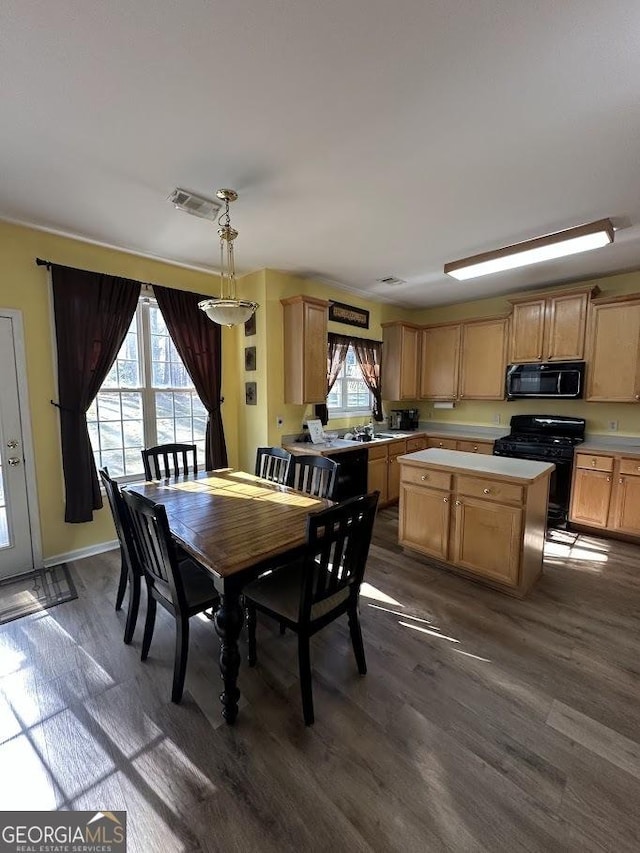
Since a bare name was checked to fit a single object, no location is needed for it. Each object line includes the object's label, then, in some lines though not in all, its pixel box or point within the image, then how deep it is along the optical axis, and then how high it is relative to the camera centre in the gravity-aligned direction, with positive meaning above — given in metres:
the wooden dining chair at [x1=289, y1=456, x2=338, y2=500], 2.61 -0.64
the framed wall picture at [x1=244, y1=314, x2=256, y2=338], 3.91 +0.71
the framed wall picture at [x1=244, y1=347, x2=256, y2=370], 3.95 +0.37
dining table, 1.60 -0.73
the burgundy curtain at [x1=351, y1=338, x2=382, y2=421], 4.92 +0.41
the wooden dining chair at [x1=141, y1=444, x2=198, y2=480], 2.96 -0.58
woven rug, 2.49 -1.49
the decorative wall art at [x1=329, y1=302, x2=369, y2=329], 4.50 +1.00
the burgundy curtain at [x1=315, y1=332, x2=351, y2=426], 4.45 +0.43
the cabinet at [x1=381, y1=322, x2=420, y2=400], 5.07 +0.47
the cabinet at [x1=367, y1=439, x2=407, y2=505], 4.28 -0.95
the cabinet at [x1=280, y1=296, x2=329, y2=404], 3.79 +0.48
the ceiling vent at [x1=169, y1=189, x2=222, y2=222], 2.27 +1.23
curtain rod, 3.40 +0.99
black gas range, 3.89 -0.59
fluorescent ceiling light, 2.58 +1.13
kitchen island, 2.58 -0.94
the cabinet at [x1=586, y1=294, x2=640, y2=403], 3.65 +0.44
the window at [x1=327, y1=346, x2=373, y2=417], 4.84 +0.00
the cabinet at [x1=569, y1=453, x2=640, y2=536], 3.48 -1.01
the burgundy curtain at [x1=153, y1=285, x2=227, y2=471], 3.56 +0.45
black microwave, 3.98 +0.14
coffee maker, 5.49 -0.41
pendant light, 2.21 +0.52
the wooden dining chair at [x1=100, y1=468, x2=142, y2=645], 2.01 -0.88
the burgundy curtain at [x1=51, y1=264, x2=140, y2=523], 2.95 +0.33
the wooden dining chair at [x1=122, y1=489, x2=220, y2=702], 1.66 -0.98
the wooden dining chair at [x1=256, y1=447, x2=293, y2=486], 3.00 -0.62
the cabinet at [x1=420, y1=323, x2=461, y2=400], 5.04 +0.44
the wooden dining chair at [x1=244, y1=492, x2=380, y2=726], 1.61 -0.99
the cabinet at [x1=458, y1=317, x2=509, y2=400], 4.61 +0.44
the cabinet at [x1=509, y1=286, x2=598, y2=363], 3.92 +0.76
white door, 2.78 -0.69
